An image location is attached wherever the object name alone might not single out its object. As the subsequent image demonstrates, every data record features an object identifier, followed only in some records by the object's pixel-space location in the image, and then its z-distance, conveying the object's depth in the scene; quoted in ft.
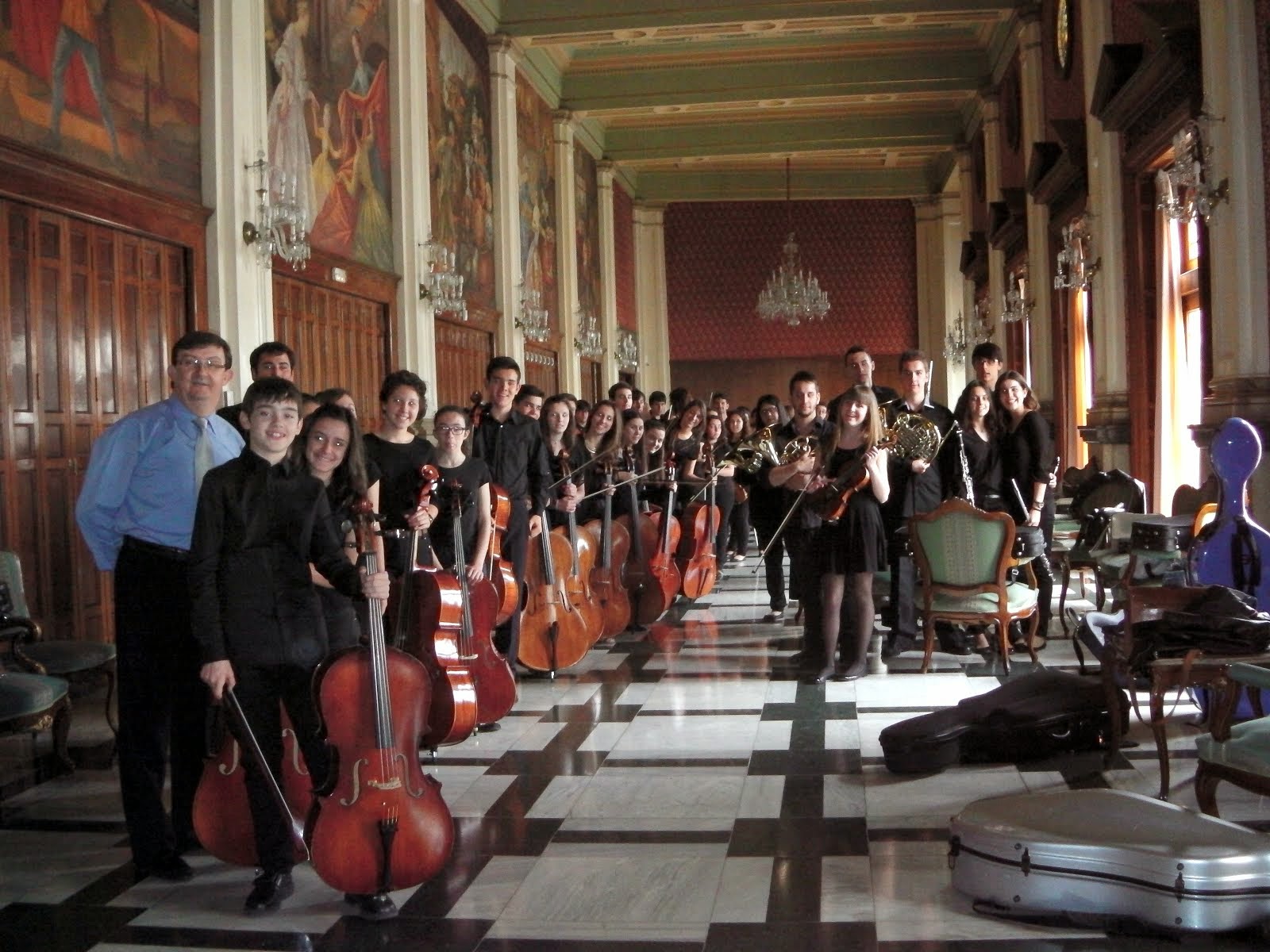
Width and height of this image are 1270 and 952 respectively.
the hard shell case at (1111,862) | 9.76
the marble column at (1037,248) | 44.47
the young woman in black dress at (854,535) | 20.61
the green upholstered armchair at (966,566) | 20.79
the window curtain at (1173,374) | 31.19
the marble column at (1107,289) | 34.12
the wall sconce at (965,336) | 59.11
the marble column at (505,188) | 46.85
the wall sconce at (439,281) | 37.73
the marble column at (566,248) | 57.21
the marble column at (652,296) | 78.74
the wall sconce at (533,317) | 49.52
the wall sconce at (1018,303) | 47.37
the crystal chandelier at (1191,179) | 22.00
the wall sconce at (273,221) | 26.66
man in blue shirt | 11.95
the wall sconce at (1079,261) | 35.91
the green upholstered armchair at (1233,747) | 11.07
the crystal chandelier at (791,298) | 67.05
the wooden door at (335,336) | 30.17
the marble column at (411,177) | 36.81
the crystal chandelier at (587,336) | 59.67
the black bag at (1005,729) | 15.16
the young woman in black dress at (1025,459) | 23.04
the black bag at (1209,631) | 13.50
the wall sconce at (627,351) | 70.13
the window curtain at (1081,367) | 40.83
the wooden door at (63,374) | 20.12
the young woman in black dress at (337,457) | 11.89
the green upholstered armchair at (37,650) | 16.66
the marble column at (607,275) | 67.10
